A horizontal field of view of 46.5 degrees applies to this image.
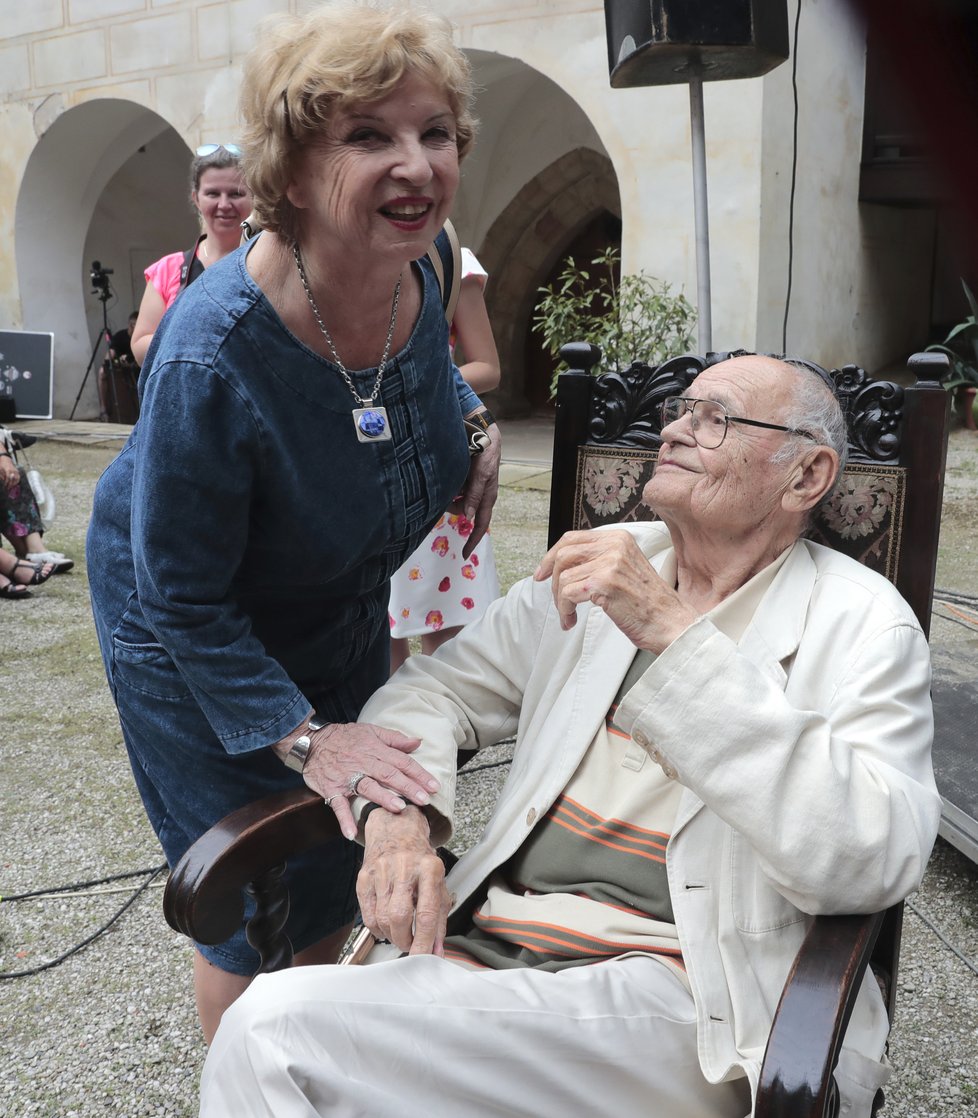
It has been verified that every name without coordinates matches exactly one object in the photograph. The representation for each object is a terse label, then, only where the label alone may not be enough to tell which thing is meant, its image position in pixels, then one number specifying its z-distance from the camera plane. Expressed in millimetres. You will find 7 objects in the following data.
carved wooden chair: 1243
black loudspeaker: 3303
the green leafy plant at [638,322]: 7613
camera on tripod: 11852
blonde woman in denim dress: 1409
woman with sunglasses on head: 2969
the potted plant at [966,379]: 8633
